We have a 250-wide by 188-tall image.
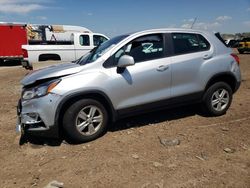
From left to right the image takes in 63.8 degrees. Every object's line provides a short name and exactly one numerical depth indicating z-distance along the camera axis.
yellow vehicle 17.74
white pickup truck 10.03
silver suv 3.08
